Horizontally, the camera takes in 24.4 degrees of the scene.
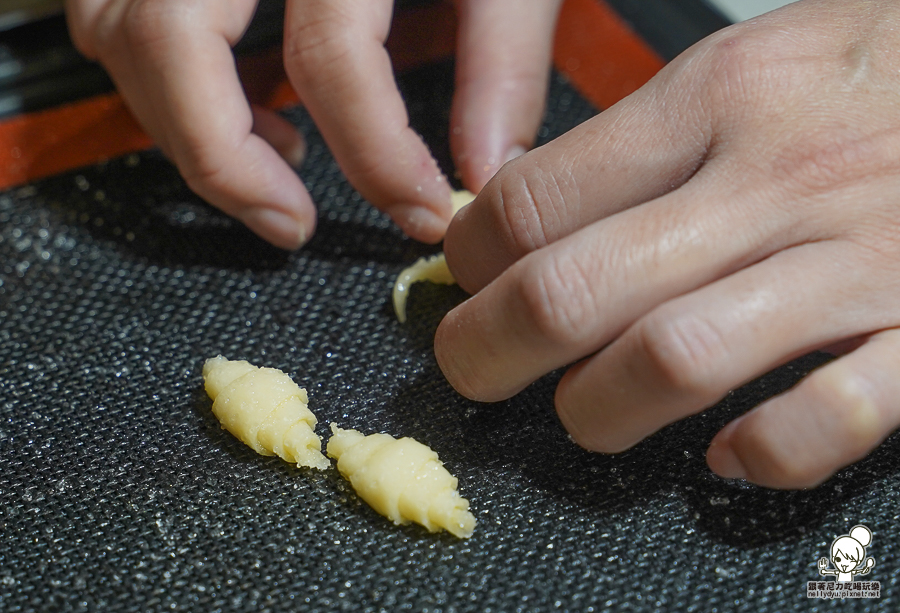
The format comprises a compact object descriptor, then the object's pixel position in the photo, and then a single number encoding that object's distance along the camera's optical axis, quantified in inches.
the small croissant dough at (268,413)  12.9
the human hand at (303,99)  13.8
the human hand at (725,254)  12.0
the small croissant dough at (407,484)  12.5
